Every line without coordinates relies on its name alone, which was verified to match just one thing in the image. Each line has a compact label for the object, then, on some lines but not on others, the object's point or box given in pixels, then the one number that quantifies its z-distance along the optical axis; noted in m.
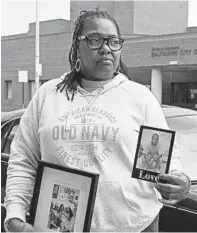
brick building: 22.06
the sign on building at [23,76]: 18.92
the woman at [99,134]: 1.62
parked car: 2.50
